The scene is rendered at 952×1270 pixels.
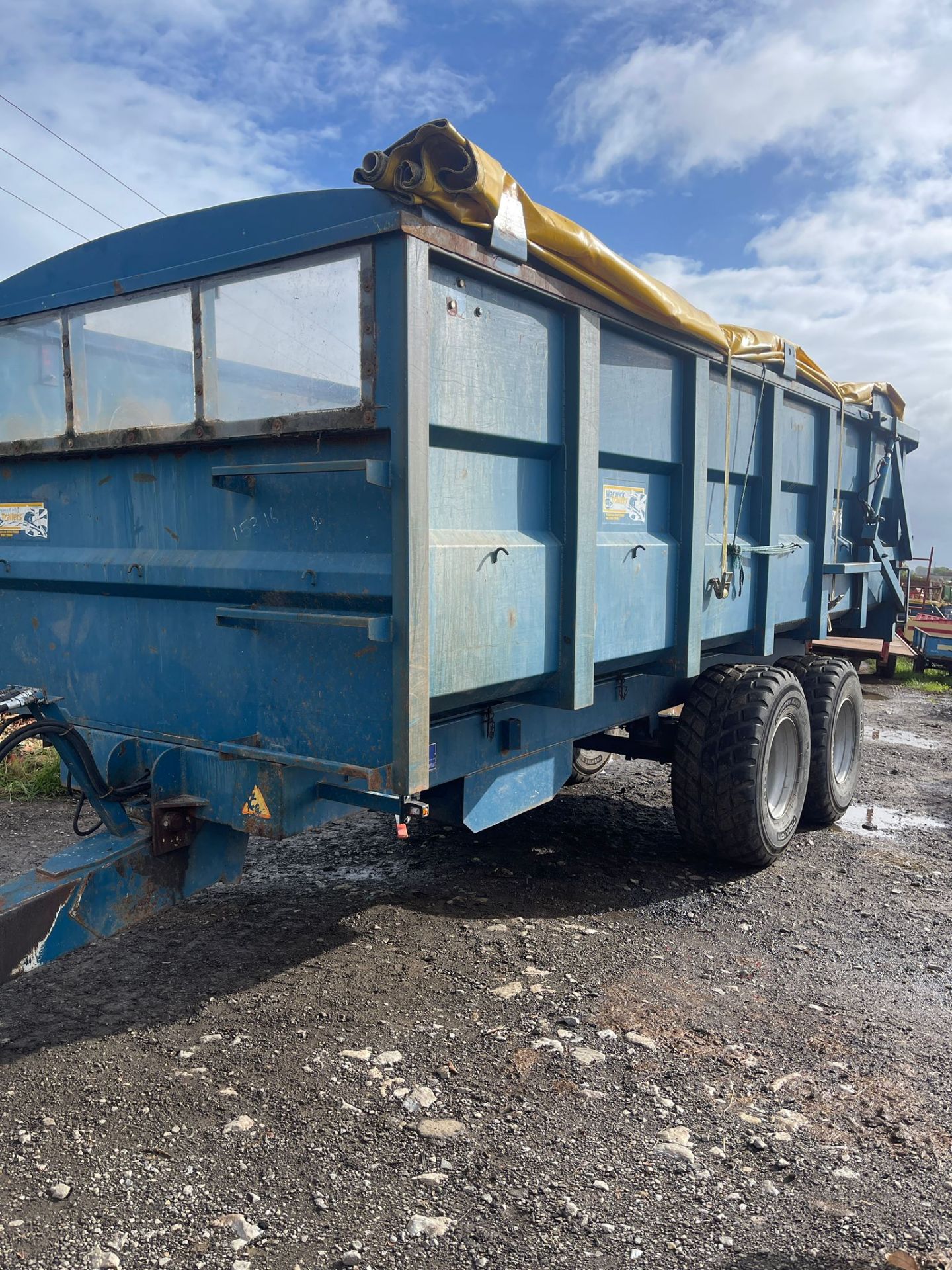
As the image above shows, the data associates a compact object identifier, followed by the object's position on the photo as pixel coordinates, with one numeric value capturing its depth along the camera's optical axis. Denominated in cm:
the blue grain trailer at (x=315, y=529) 263
